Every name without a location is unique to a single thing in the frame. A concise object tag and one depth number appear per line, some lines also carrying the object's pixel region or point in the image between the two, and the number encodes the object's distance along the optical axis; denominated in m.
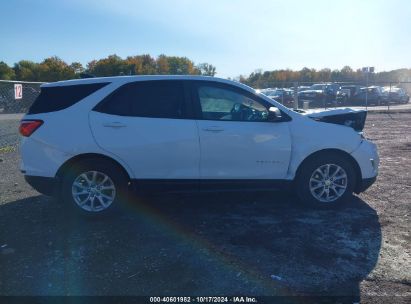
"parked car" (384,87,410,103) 34.97
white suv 5.10
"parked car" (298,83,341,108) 30.50
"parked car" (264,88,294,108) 27.79
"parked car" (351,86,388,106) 33.06
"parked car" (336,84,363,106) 32.03
